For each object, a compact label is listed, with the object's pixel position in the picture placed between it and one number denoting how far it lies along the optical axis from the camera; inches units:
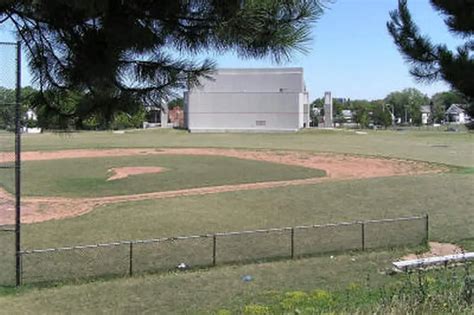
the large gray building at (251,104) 4047.7
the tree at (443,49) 445.7
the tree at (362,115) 6376.0
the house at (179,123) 4271.7
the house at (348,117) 7480.8
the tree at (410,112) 7362.2
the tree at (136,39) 175.9
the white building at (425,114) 7514.8
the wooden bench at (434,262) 503.2
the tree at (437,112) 6591.0
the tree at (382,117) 6318.9
